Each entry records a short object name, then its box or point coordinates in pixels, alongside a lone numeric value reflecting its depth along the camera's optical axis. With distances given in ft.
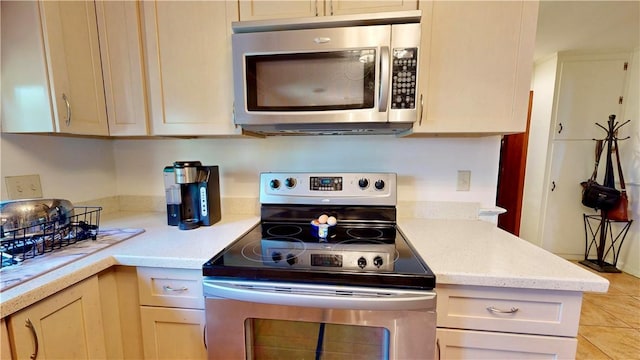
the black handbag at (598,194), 8.57
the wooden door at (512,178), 9.20
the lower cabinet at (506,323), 2.76
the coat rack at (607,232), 8.89
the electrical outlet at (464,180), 4.84
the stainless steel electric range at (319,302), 2.67
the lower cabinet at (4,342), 2.21
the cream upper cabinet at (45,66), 3.40
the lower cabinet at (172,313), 3.20
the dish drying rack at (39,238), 2.92
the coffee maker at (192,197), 4.22
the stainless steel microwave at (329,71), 3.40
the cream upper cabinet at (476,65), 3.56
